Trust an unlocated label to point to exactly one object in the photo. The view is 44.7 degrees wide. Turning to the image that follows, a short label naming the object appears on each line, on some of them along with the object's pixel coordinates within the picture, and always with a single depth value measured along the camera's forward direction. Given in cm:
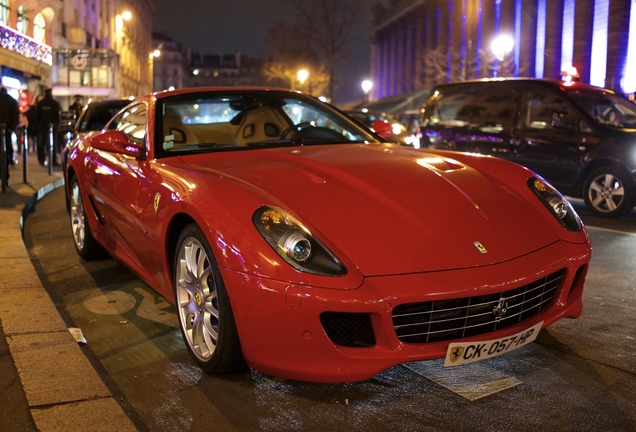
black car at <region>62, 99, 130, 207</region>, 1098
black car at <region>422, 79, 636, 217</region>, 987
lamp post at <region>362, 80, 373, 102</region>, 5262
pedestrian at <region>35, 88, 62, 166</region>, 1752
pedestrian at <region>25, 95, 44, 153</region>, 1841
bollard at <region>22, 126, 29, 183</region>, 1262
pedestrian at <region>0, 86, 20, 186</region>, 1473
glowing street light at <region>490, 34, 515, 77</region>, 2936
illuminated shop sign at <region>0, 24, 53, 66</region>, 2827
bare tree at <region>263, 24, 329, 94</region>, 5731
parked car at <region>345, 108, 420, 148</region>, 1664
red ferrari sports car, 309
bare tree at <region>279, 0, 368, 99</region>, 5041
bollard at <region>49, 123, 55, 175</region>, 1471
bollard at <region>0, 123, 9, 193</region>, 1106
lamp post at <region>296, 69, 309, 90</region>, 4122
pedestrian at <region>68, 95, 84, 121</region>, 2055
